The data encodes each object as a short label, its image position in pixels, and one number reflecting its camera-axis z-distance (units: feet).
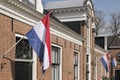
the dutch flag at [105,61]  70.04
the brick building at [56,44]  31.14
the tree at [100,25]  177.27
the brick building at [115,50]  130.82
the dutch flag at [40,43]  29.04
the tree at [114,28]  180.93
